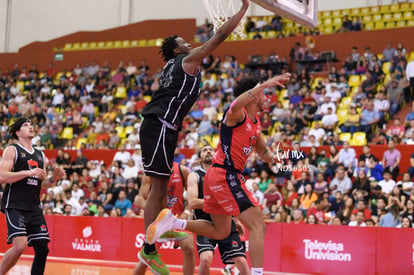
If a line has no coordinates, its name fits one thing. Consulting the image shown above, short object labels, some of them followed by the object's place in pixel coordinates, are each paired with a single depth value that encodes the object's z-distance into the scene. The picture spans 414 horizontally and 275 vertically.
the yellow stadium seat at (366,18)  24.39
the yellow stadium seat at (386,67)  20.20
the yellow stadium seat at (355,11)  25.16
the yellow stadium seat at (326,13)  25.59
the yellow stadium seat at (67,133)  24.39
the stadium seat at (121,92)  25.44
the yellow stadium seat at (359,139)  17.77
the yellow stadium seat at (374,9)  24.66
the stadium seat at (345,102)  19.37
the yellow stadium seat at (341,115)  18.85
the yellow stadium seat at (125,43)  28.89
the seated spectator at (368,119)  18.11
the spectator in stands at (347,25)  23.40
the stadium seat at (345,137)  17.96
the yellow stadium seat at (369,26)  23.99
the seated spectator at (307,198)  15.02
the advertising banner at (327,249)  13.19
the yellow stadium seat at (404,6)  24.07
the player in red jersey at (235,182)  7.28
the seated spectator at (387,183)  14.96
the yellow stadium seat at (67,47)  29.95
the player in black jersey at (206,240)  8.73
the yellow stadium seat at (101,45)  29.52
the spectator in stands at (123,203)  17.31
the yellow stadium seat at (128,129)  22.39
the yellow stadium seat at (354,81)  20.42
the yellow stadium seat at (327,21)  25.05
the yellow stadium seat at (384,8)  24.39
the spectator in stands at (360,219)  13.80
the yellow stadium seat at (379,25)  23.86
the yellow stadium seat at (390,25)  23.76
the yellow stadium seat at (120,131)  22.53
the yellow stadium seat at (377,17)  24.20
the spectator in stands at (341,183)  15.22
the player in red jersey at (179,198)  8.75
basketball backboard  8.71
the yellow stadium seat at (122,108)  23.95
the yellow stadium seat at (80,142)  23.08
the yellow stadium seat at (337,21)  24.91
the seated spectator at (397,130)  16.70
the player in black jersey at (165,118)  6.67
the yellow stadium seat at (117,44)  29.06
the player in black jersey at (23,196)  8.43
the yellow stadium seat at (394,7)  24.20
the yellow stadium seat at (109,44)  29.31
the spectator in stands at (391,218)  13.63
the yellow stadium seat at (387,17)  24.06
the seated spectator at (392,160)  15.55
